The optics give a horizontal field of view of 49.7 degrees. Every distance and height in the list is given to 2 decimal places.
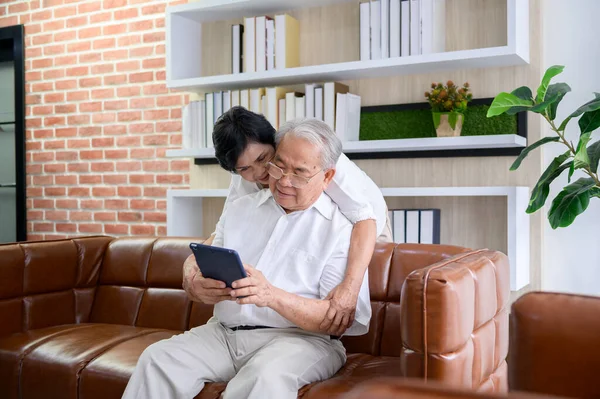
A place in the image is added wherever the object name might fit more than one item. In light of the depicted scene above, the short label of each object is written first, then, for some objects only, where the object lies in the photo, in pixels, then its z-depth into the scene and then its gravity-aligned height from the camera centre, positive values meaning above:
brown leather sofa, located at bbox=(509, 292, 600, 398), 1.27 -0.32
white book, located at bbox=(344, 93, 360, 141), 3.26 +0.35
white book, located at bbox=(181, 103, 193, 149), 3.71 +0.33
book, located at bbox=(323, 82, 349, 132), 3.26 +0.43
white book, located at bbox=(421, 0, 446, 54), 3.02 +0.75
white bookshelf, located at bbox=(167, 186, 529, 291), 2.81 -0.11
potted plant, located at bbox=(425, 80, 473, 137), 2.98 +0.37
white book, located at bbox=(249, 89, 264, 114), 3.47 +0.46
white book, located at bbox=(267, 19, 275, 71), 3.45 +0.77
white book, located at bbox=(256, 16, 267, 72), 3.45 +0.76
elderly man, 1.90 -0.34
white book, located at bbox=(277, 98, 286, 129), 3.43 +0.40
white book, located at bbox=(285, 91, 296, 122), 3.38 +0.42
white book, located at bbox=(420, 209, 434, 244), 3.05 -0.20
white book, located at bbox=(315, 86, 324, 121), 3.30 +0.43
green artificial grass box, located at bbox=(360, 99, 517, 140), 3.06 +0.31
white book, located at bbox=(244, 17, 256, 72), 3.48 +0.77
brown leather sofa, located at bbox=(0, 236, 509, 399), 1.62 -0.46
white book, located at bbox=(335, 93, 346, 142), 3.25 +0.36
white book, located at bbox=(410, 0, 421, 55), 3.02 +0.74
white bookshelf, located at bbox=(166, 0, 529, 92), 2.89 +0.60
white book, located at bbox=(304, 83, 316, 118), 3.33 +0.45
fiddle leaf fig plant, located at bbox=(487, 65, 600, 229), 2.40 +0.11
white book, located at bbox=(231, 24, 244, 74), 3.60 +0.78
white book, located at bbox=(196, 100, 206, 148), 3.66 +0.34
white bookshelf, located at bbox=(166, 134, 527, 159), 2.90 +0.19
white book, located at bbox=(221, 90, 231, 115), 3.55 +0.48
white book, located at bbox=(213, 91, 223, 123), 3.59 +0.46
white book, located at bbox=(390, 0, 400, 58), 3.07 +0.75
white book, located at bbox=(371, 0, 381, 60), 3.14 +0.76
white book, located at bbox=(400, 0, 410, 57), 3.05 +0.74
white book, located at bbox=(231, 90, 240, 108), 3.52 +0.49
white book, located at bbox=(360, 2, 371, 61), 3.17 +0.75
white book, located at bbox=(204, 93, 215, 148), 3.61 +0.39
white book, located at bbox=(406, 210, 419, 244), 3.07 -0.19
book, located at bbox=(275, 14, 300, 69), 3.43 +0.77
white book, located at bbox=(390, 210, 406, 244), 3.08 -0.19
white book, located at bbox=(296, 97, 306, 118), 3.37 +0.41
